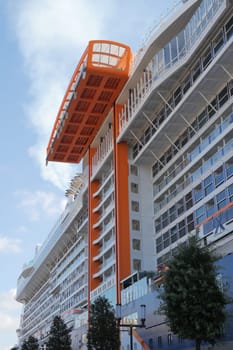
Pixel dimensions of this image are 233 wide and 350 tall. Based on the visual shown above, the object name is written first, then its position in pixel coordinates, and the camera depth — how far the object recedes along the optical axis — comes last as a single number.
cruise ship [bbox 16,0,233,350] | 36.38
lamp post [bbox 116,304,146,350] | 28.72
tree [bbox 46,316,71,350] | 53.84
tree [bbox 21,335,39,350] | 75.50
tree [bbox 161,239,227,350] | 23.12
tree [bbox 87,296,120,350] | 36.62
